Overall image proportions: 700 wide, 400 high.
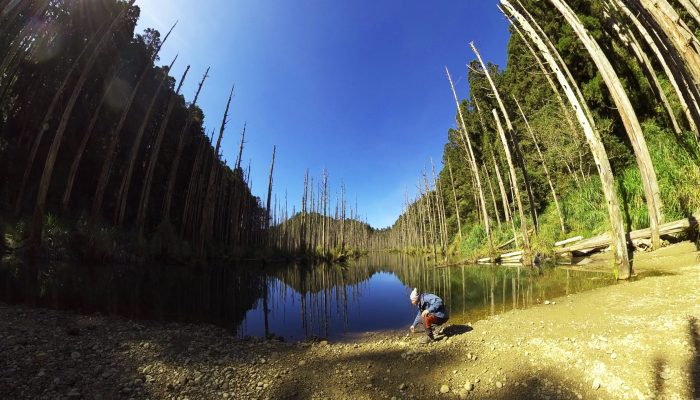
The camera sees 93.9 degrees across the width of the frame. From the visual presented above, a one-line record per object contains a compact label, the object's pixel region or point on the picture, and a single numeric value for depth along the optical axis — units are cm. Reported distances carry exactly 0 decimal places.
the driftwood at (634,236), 849
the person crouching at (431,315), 596
